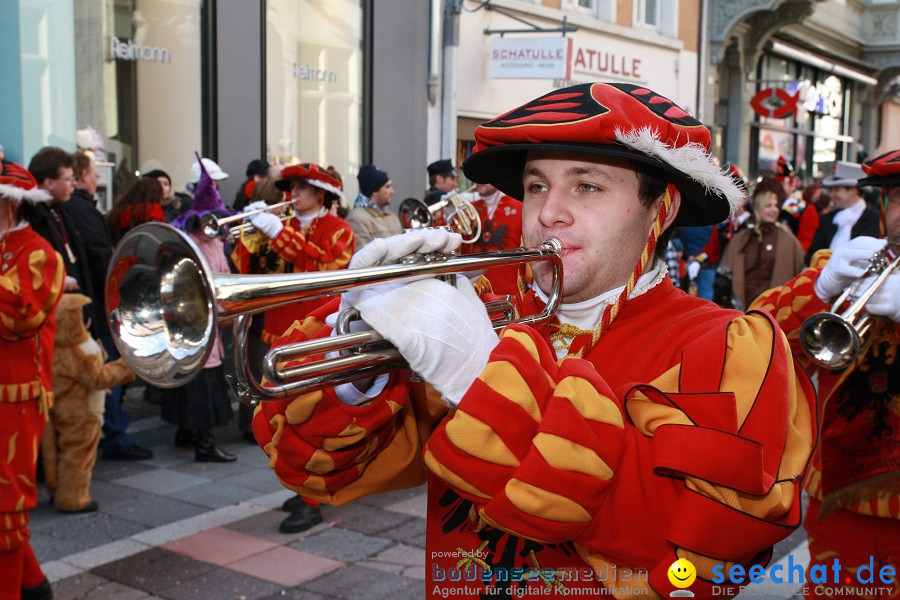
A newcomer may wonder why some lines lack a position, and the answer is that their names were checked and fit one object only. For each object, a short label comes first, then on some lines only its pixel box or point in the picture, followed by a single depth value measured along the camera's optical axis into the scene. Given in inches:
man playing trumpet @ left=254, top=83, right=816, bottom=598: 62.4
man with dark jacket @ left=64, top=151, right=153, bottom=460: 249.6
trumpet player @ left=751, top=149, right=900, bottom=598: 118.1
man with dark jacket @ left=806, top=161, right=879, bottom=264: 286.2
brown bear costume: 206.4
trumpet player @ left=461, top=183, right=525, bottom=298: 271.3
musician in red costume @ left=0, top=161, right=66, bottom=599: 150.9
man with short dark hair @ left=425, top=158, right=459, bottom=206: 386.3
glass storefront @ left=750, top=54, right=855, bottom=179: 786.8
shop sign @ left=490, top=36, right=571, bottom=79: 490.0
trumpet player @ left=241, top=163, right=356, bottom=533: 236.2
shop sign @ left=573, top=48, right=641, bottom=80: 604.7
